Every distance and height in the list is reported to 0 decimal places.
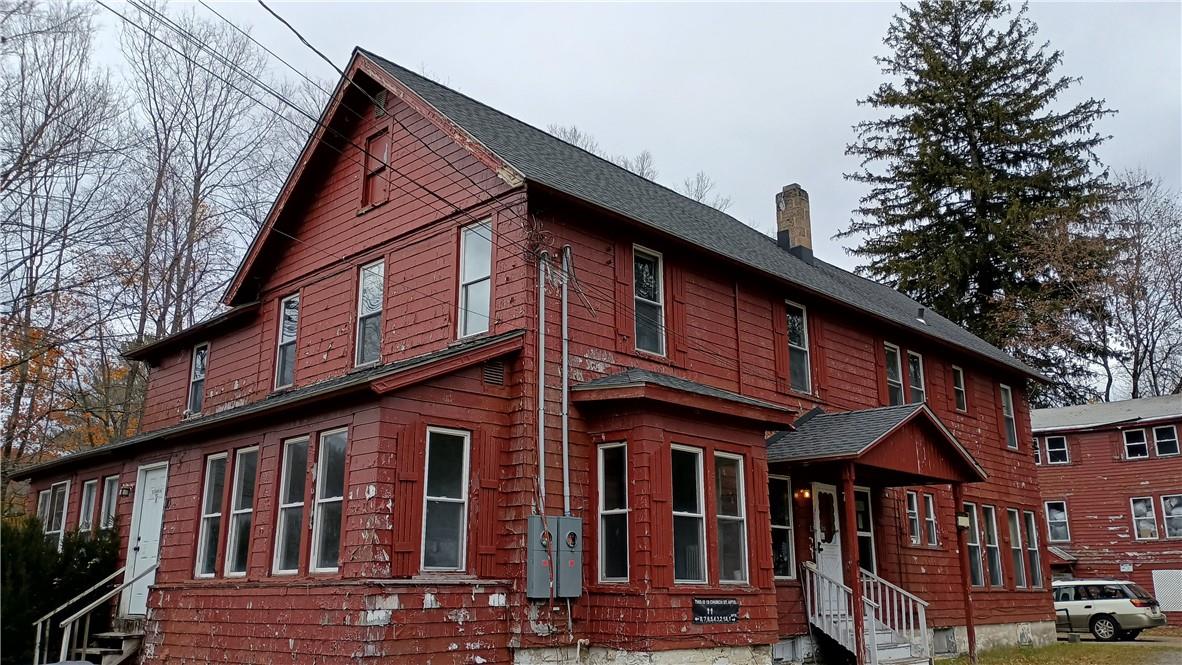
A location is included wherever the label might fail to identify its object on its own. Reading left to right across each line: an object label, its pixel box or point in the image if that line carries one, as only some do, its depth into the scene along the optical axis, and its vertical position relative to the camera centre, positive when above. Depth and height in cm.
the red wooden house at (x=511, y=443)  1052 +162
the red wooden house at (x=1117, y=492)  3119 +264
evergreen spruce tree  3744 +1558
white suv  2387 -103
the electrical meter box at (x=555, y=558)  1057 +12
